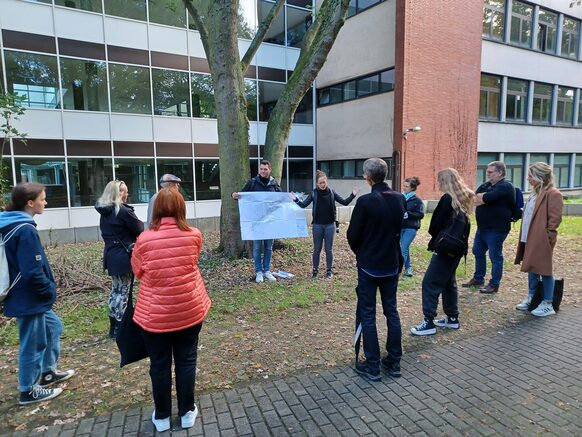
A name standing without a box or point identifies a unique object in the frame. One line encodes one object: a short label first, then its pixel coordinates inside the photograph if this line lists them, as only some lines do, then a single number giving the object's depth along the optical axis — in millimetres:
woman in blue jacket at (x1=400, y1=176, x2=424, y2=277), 6859
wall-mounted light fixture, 17659
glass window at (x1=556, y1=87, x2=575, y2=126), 25328
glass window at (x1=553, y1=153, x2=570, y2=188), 25734
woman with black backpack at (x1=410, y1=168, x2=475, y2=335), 4371
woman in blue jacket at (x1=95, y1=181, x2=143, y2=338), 4352
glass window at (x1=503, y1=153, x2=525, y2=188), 22875
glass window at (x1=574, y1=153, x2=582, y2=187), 26831
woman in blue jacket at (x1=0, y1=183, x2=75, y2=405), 3221
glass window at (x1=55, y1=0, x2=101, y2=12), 13930
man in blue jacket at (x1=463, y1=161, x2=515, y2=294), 5938
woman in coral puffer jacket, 2848
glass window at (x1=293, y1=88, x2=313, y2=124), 21984
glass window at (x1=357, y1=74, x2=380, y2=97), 19312
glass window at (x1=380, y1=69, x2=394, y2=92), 18438
